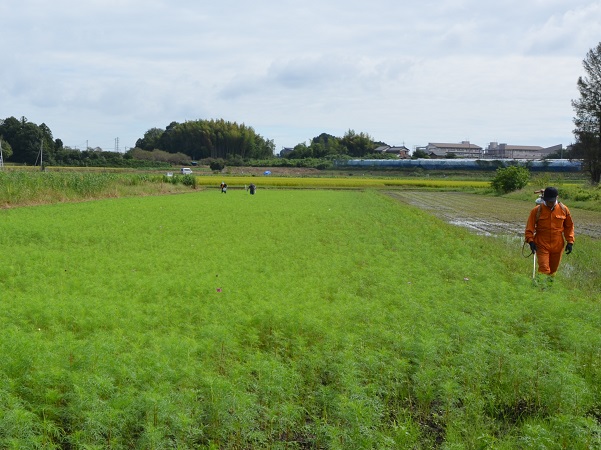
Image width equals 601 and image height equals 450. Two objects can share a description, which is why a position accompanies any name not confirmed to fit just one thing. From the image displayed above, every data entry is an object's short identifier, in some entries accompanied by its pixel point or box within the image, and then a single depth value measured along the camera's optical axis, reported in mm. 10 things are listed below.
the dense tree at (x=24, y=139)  80188
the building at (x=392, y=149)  144500
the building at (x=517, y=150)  165375
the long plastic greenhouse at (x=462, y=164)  77750
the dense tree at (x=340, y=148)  110875
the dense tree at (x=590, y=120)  49022
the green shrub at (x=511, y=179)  48344
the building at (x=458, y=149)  148825
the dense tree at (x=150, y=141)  113375
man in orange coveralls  8594
